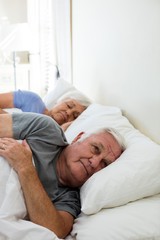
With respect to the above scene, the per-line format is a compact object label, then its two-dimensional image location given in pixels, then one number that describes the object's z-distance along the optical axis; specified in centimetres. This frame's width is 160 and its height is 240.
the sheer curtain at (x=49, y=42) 296
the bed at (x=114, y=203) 96
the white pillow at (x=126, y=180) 107
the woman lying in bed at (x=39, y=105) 203
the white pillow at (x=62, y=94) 217
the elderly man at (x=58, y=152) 120
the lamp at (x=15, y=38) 351
